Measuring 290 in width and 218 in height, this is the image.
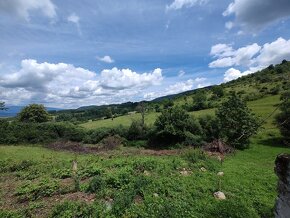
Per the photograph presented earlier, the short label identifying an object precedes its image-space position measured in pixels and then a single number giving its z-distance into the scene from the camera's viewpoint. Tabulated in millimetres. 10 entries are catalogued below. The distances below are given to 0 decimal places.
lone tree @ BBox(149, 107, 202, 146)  21868
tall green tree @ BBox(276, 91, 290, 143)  18698
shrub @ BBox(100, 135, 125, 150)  23527
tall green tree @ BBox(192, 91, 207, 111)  41345
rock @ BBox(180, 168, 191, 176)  9876
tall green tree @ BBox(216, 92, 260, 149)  19276
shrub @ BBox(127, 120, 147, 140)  25943
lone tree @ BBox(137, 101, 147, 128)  33462
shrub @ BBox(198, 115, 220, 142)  21734
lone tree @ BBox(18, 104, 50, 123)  44770
